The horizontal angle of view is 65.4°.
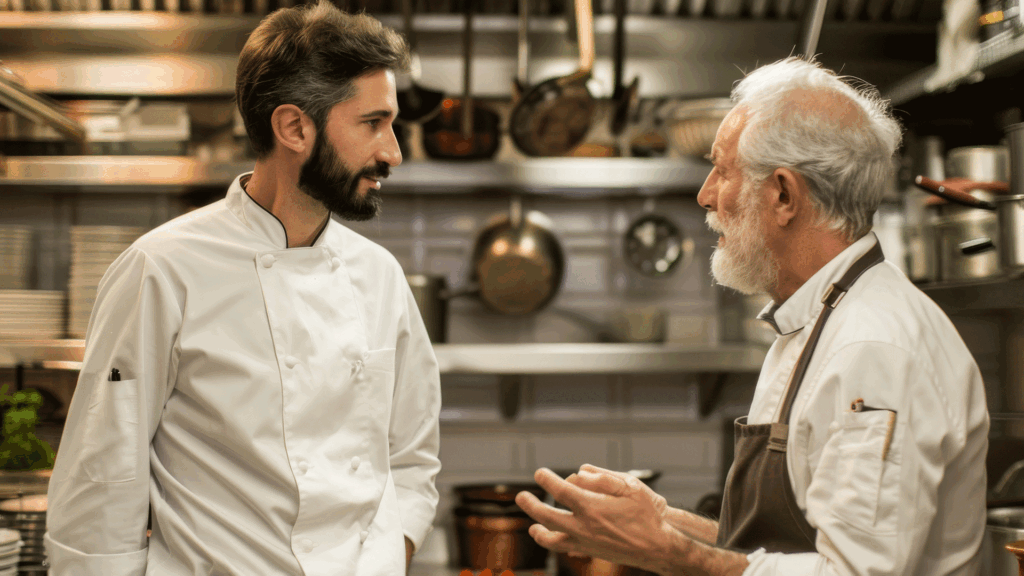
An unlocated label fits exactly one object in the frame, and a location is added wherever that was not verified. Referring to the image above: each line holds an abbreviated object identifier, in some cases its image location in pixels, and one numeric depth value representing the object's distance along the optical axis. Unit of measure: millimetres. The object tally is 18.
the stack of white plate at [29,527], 1951
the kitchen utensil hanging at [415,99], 2457
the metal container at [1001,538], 1476
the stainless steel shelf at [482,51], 2641
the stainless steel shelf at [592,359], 2393
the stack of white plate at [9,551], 1719
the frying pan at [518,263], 2635
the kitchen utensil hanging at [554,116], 2445
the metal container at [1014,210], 1553
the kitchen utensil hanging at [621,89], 2504
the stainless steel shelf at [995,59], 1752
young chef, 1157
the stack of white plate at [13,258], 2400
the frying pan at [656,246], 2812
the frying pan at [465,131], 2486
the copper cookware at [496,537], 2232
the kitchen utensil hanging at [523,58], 2549
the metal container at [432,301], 2457
